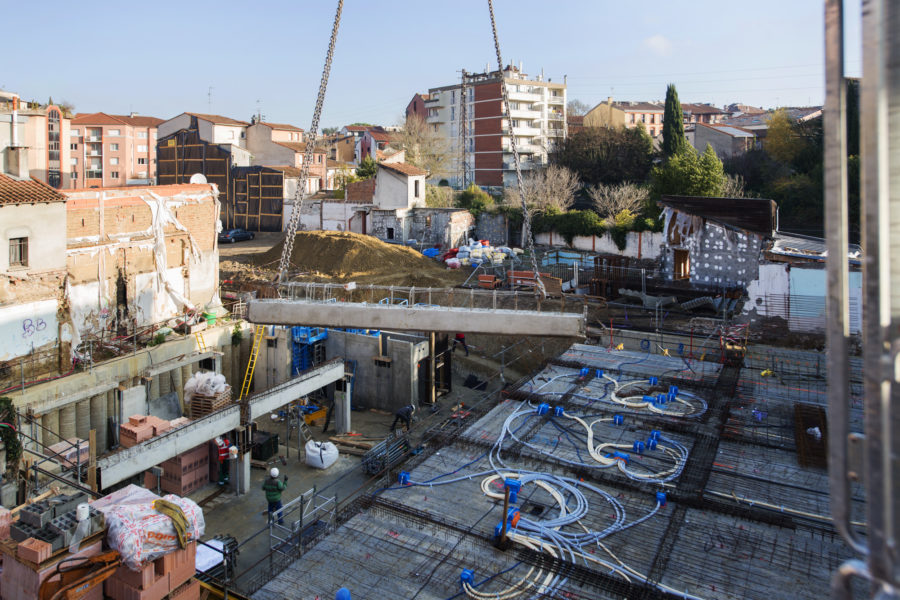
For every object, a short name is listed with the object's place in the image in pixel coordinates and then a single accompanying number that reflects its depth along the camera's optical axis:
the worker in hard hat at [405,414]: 19.50
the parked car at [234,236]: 46.38
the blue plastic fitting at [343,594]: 7.79
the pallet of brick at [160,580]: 7.34
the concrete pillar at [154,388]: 19.91
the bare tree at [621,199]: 39.72
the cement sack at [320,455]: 17.91
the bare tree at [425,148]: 56.09
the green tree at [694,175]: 36.00
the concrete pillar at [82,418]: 17.61
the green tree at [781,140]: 43.50
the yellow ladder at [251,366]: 20.69
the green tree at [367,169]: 51.11
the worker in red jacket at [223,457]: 16.77
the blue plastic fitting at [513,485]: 9.47
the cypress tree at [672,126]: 44.59
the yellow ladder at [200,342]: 21.77
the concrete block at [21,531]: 7.39
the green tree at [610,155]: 46.56
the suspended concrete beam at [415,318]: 14.67
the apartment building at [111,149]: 62.94
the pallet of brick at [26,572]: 6.96
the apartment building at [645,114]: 82.12
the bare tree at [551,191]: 43.06
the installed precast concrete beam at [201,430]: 13.72
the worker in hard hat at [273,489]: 14.08
